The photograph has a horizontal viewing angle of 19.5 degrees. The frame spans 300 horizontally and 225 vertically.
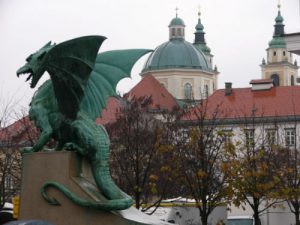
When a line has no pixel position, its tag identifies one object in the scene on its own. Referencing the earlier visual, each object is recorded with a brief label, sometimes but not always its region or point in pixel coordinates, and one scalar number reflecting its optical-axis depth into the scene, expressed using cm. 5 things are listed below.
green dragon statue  1395
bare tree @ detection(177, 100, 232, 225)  2359
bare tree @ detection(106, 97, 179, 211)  2689
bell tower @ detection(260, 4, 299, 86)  10850
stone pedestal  1362
